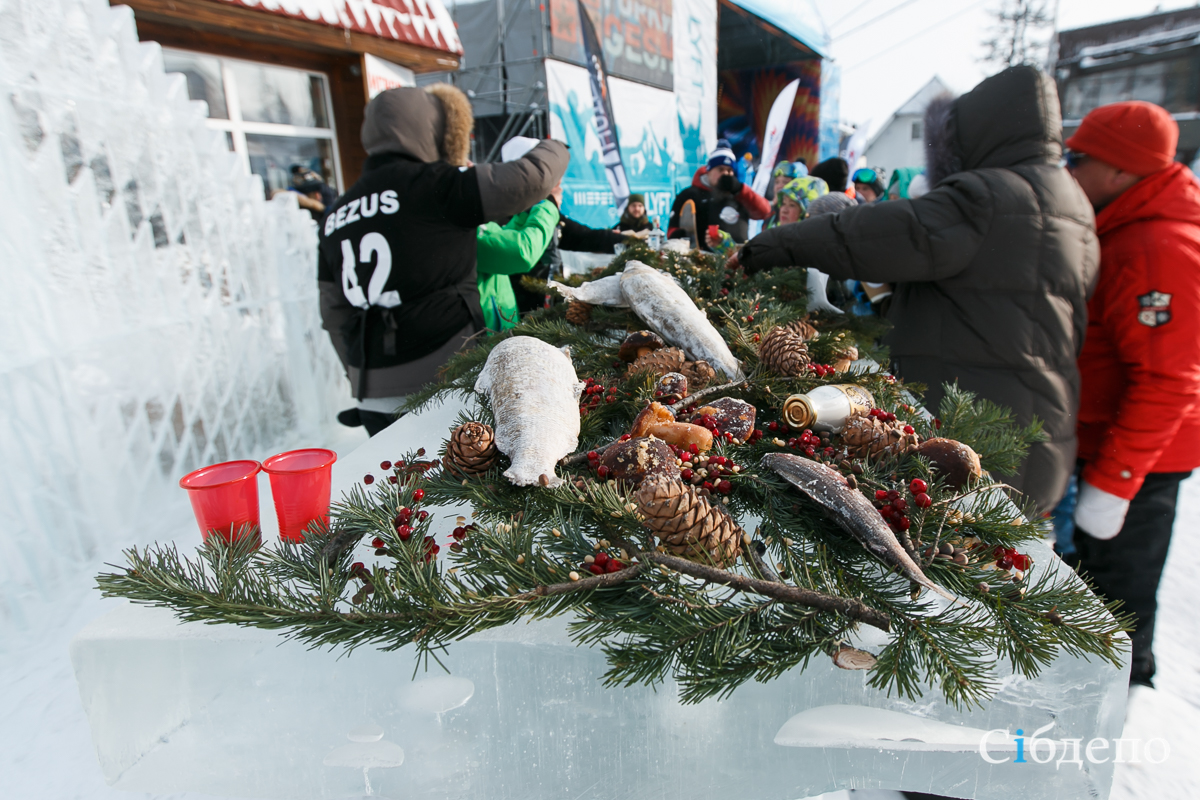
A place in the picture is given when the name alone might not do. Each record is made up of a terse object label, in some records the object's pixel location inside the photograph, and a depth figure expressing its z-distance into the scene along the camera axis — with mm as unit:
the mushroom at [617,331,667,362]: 1157
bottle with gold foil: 869
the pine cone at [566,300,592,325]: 1467
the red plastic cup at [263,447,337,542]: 841
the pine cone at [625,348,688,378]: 1048
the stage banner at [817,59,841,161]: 13359
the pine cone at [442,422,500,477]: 789
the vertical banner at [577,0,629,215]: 7211
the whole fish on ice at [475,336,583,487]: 739
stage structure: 7059
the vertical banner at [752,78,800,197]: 8938
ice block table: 722
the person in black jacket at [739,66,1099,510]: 1499
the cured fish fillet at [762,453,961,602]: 627
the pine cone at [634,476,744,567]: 627
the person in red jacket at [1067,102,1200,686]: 1598
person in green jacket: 2221
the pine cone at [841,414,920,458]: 834
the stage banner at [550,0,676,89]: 7023
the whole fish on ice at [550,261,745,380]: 1099
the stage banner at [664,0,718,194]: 9789
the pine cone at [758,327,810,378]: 1024
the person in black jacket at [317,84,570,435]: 1907
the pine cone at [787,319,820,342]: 1259
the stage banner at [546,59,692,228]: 7078
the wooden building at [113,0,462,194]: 4434
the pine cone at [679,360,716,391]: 1037
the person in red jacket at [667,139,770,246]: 4559
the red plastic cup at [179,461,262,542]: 803
